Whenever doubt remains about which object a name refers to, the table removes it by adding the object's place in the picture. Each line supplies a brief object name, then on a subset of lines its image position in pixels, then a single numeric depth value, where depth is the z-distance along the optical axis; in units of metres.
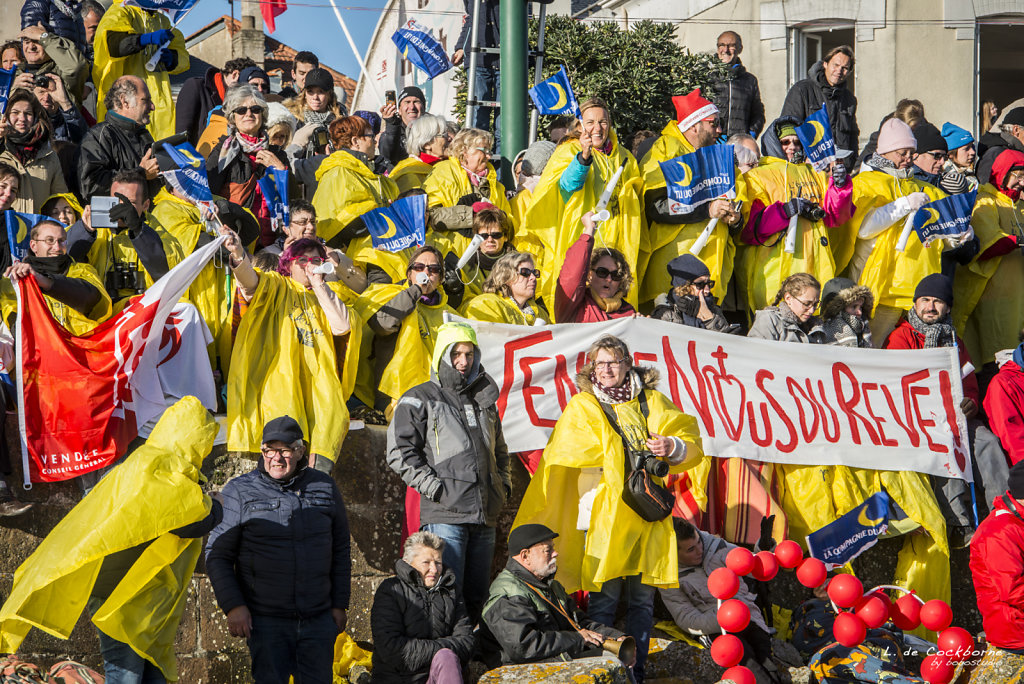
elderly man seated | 14.19
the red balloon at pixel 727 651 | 14.24
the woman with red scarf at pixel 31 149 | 17.94
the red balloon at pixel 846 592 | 14.59
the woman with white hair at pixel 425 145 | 22.00
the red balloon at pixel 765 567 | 14.81
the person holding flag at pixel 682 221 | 21.00
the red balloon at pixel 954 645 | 14.98
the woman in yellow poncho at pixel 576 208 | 20.27
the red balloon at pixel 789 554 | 15.03
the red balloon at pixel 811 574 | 14.77
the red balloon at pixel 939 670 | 15.06
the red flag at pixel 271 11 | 33.41
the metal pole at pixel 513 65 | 22.84
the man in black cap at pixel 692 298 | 19.27
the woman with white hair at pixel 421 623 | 13.79
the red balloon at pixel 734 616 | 14.25
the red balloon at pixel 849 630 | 14.51
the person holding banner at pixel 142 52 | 22.20
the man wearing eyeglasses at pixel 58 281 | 15.77
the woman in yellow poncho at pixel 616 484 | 15.34
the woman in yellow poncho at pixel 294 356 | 16.34
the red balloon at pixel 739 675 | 14.52
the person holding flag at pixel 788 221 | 21.41
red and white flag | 15.54
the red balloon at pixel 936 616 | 14.98
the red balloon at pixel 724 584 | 14.18
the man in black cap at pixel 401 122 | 24.64
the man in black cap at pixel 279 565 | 13.80
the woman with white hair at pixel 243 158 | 19.78
